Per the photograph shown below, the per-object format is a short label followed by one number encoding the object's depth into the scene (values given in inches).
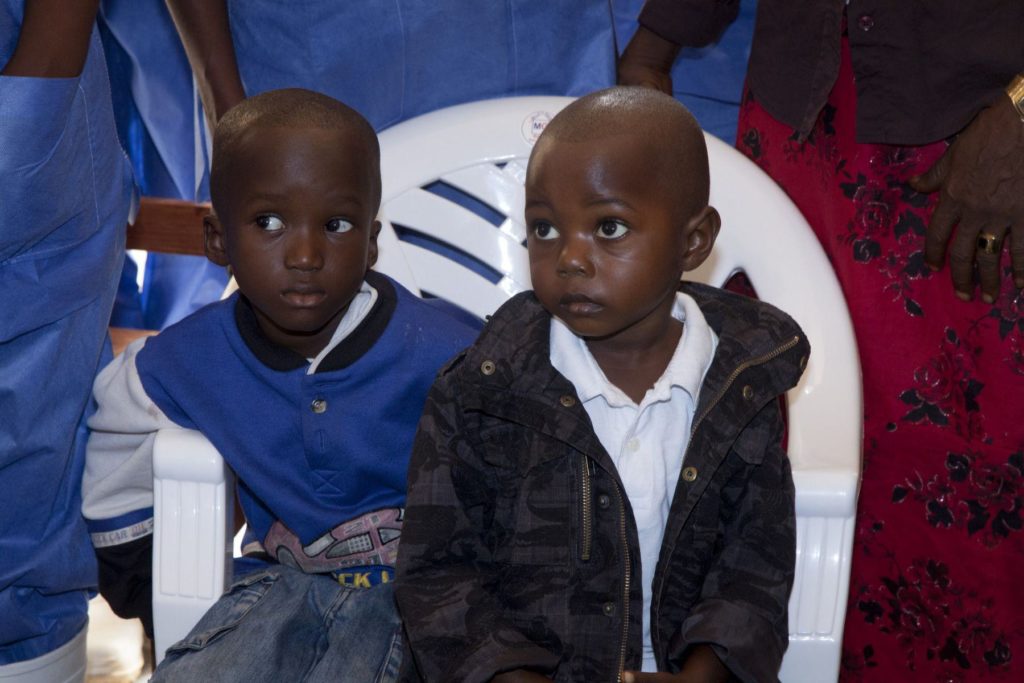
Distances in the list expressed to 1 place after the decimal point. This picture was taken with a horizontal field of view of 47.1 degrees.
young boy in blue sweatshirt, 56.7
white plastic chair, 56.5
